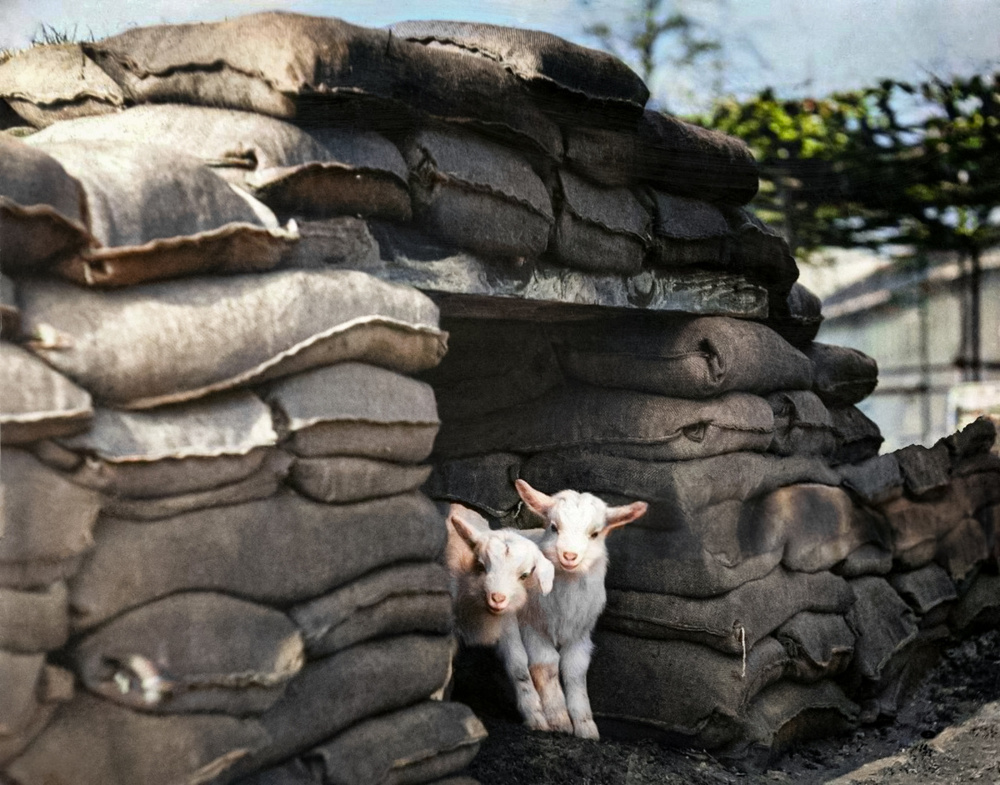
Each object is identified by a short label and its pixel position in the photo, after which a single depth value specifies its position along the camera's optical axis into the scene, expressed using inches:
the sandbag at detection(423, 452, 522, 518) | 178.7
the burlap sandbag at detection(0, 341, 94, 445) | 79.0
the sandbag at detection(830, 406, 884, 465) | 217.2
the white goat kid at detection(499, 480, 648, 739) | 153.7
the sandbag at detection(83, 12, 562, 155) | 107.9
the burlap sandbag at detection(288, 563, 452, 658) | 101.0
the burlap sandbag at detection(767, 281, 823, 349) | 202.5
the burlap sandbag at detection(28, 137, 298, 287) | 88.5
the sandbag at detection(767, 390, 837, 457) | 190.4
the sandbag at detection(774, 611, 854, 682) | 176.2
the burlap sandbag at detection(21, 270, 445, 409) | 86.2
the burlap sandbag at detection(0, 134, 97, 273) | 82.0
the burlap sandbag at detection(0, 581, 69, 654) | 78.0
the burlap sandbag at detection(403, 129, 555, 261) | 122.7
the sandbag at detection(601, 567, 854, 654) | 164.9
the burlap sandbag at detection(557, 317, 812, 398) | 171.9
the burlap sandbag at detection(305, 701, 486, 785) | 101.0
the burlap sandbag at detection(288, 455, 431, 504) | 101.3
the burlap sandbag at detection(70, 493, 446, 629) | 86.4
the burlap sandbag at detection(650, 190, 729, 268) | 167.5
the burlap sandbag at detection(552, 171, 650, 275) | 147.2
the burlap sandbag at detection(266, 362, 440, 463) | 100.3
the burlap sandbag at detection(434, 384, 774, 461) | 171.0
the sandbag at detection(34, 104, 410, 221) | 107.3
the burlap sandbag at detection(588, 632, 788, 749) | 162.9
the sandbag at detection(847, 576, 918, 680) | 190.5
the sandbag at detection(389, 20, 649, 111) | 132.1
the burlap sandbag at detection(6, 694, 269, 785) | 81.3
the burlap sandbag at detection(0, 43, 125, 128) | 117.7
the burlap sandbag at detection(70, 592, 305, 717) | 85.0
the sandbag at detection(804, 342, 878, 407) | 215.3
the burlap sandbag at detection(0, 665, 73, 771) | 78.9
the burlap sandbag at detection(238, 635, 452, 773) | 97.7
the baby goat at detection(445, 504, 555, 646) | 142.4
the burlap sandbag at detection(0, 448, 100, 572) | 78.9
